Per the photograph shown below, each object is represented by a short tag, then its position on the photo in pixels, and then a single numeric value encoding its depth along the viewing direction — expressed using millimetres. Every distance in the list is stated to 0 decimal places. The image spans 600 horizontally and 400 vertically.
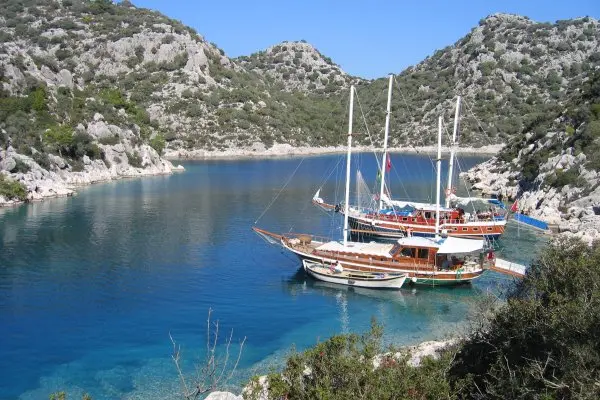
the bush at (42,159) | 64875
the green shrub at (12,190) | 54275
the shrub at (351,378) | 10602
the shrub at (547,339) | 10086
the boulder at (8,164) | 57625
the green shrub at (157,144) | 99375
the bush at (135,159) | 85562
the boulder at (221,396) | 12891
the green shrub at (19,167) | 59053
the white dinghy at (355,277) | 29688
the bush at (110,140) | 81438
